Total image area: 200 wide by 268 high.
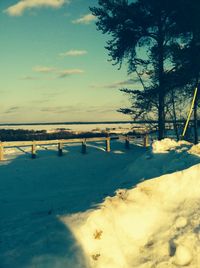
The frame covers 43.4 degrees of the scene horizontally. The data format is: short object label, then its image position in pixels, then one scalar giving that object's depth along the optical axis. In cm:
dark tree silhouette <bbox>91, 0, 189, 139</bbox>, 1569
